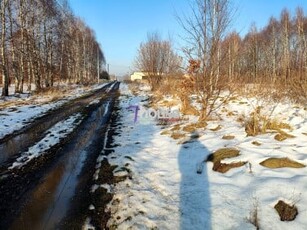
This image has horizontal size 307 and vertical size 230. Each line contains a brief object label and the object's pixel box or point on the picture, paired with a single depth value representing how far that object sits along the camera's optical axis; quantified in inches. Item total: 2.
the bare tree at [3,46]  570.8
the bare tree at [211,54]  267.7
